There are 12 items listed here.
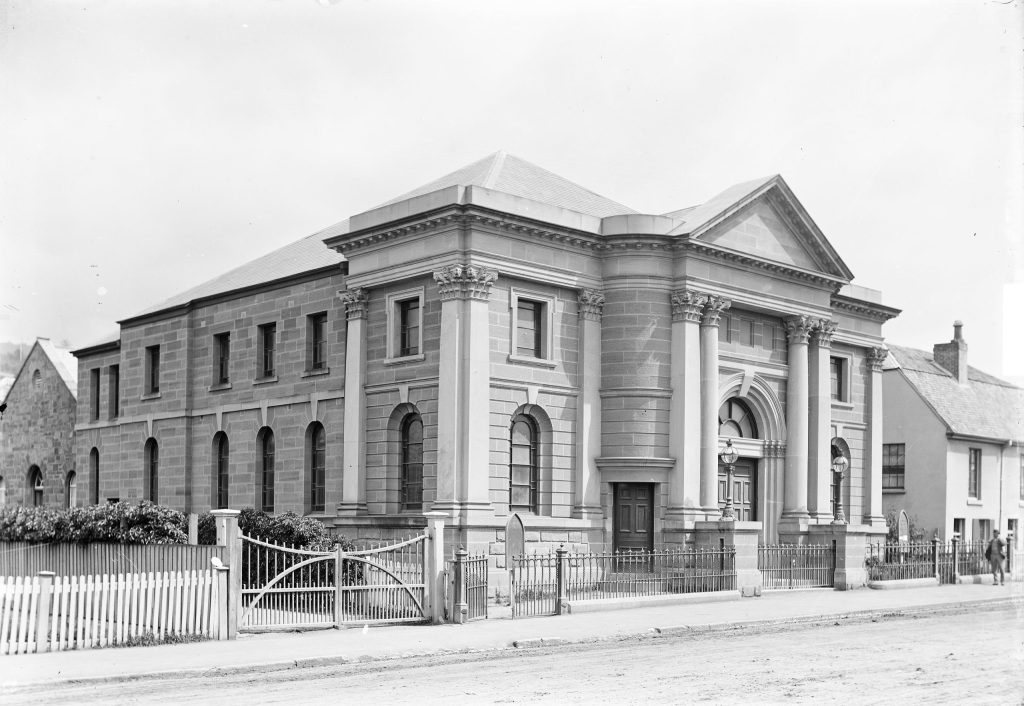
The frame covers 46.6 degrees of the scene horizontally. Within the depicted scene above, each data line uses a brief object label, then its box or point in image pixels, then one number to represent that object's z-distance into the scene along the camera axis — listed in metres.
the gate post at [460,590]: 21.00
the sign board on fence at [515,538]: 27.95
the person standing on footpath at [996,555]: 34.50
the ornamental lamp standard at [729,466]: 28.61
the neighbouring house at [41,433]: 48.69
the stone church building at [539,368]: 28.34
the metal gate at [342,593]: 19.16
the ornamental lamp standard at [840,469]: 33.19
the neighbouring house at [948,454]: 46.44
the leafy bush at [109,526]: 23.77
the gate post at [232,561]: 18.33
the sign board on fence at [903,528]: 41.47
